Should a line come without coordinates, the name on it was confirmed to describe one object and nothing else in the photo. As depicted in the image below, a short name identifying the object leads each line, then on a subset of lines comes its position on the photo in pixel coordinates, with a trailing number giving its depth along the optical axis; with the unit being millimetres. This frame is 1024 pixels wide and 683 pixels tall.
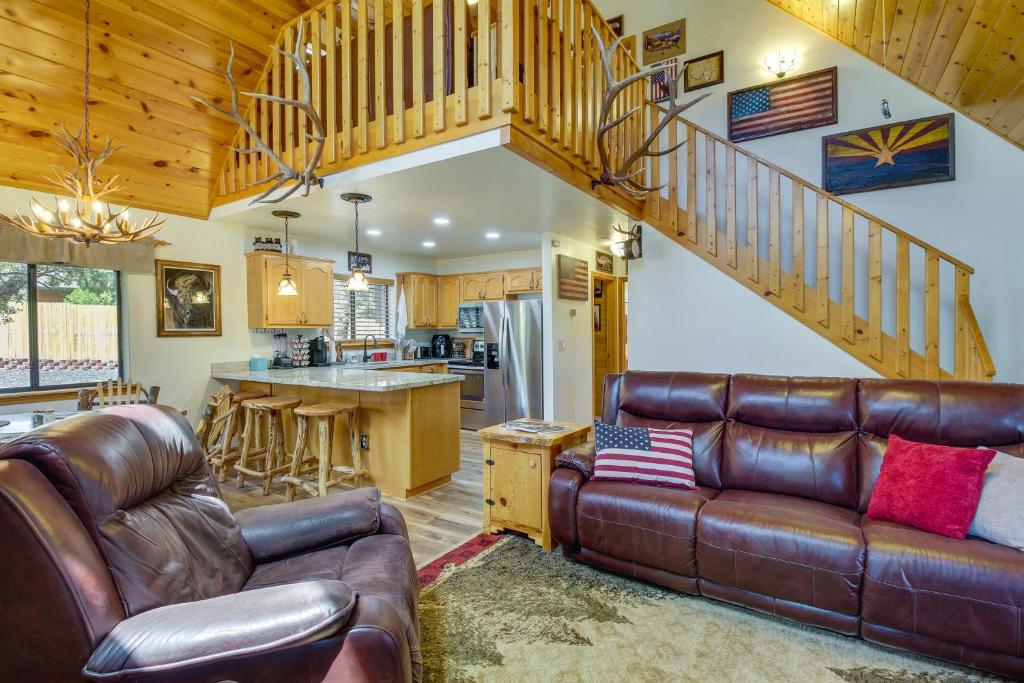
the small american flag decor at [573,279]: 5422
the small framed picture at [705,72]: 5289
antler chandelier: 2607
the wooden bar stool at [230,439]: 4090
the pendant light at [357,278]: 4015
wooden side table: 2730
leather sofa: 1715
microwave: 6555
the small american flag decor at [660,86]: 5602
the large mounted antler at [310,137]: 2891
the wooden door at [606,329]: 6914
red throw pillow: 1885
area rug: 1785
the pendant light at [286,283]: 4469
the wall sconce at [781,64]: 4887
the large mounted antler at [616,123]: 2854
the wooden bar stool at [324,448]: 3547
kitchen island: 3725
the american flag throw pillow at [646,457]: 2498
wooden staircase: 2951
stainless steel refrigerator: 5594
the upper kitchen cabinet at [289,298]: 4934
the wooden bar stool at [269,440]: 3846
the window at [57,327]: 3662
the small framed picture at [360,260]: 5113
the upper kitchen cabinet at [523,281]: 6320
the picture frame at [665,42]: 5539
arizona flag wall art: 4246
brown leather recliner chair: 1024
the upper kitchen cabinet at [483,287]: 6617
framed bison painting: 4422
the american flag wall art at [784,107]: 4727
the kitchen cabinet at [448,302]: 7066
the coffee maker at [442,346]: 7031
